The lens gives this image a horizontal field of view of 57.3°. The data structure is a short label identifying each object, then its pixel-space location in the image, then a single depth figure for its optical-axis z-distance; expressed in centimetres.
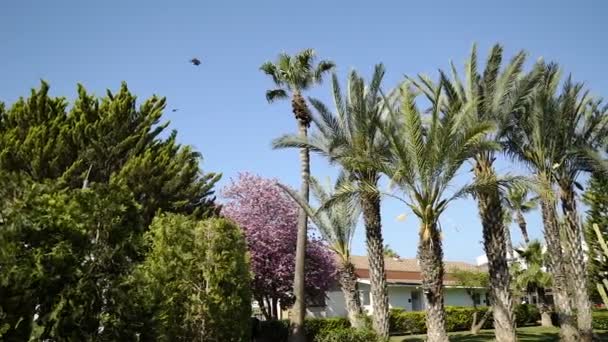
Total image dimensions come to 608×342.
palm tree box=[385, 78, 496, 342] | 1528
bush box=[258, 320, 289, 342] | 2356
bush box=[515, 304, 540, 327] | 3372
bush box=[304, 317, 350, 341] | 2581
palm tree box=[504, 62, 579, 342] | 1886
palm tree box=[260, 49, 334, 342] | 2180
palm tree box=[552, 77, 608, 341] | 1888
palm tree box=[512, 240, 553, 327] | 3136
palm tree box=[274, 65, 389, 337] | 1848
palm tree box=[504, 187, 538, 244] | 3762
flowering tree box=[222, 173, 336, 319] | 2800
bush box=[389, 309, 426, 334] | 3156
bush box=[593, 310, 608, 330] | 2752
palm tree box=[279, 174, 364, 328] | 2320
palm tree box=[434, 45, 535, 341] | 1714
